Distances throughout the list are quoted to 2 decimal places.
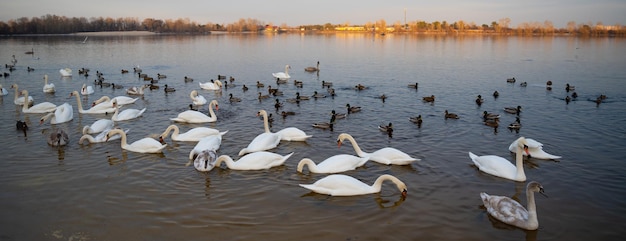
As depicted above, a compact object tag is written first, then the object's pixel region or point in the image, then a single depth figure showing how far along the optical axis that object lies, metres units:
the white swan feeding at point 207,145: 11.47
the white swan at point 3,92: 21.44
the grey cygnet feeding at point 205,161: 10.65
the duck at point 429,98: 20.25
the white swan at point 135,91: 22.02
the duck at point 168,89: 23.09
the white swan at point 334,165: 10.50
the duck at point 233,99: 20.34
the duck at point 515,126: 15.11
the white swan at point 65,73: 29.27
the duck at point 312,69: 34.23
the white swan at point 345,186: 9.30
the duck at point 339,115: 16.57
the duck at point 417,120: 15.75
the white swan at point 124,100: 19.50
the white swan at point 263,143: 12.06
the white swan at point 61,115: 15.66
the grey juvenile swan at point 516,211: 7.91
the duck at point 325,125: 15.10
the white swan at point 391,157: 11.15
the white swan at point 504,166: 10.16
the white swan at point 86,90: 22.12
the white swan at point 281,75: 28.62
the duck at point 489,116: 16.20
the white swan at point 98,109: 17.48
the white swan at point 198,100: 19.58
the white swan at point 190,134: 13.29
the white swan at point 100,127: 13.86
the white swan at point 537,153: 11.76
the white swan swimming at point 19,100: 19.16
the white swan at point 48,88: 22.62
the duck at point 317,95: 21.32
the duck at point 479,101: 19.69
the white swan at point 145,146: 12.16
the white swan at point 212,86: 24.05
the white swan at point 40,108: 17.56
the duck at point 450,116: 16.55
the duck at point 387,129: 14.45
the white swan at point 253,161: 10.78
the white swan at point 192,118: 15.89
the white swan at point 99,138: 12.91
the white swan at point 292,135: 13.38
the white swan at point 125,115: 16.19
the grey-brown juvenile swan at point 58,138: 12.71
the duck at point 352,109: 17.70
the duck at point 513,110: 17.66
